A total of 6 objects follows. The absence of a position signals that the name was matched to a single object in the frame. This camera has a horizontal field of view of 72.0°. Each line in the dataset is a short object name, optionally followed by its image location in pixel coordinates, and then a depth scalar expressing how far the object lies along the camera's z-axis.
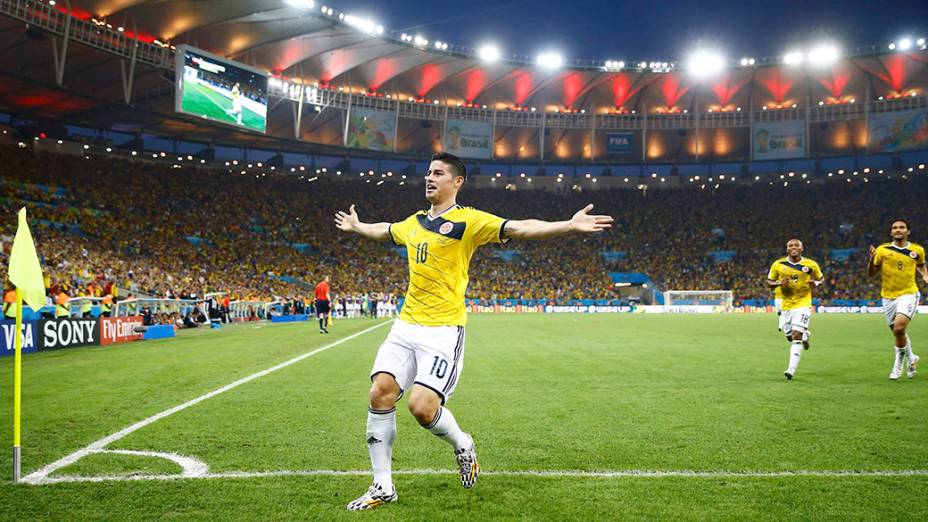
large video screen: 33.00
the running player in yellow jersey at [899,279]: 9.56
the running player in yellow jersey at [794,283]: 10.34
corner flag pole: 4.49
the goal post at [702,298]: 47.88
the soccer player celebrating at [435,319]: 4.21
